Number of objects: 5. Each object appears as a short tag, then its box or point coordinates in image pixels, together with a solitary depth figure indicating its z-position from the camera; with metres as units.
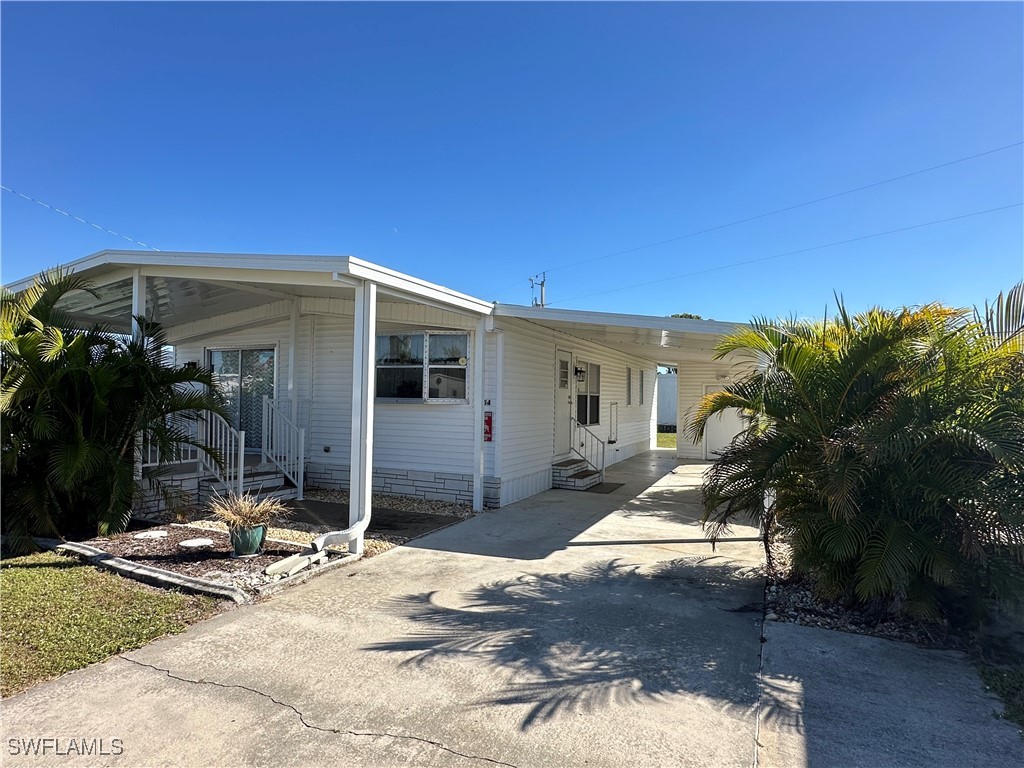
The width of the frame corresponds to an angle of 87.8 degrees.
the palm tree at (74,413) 5.45
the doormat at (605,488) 10.01
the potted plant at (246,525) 5.28
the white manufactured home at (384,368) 7.07
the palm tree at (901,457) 3.59
